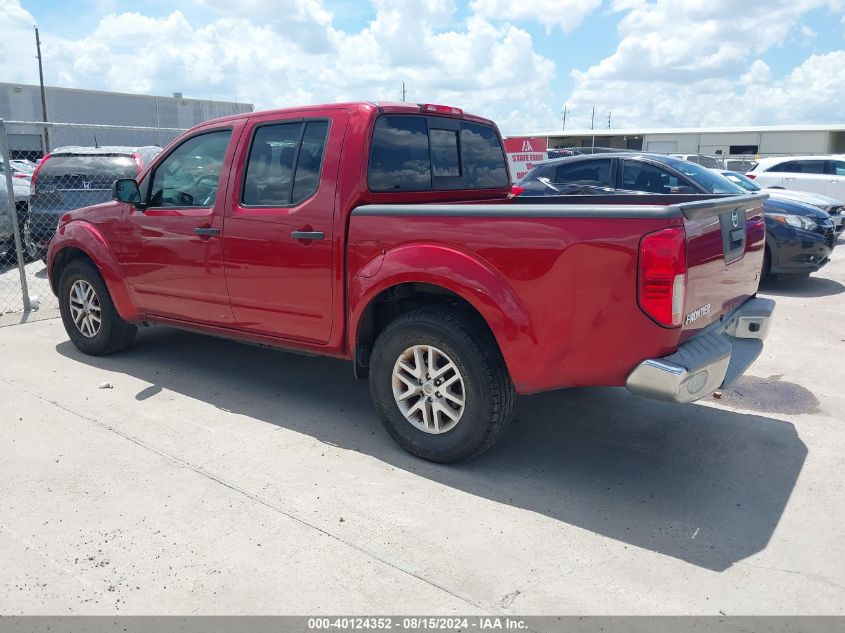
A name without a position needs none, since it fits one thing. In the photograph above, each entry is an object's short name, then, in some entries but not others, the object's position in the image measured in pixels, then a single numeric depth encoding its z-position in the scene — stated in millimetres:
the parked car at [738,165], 21406
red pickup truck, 3191
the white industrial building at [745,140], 40750
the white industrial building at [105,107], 50031
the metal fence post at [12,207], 7160
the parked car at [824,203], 10375
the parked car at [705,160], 19719
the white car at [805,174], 14898
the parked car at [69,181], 9273
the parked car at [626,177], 8367
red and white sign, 12722
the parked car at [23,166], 24477
